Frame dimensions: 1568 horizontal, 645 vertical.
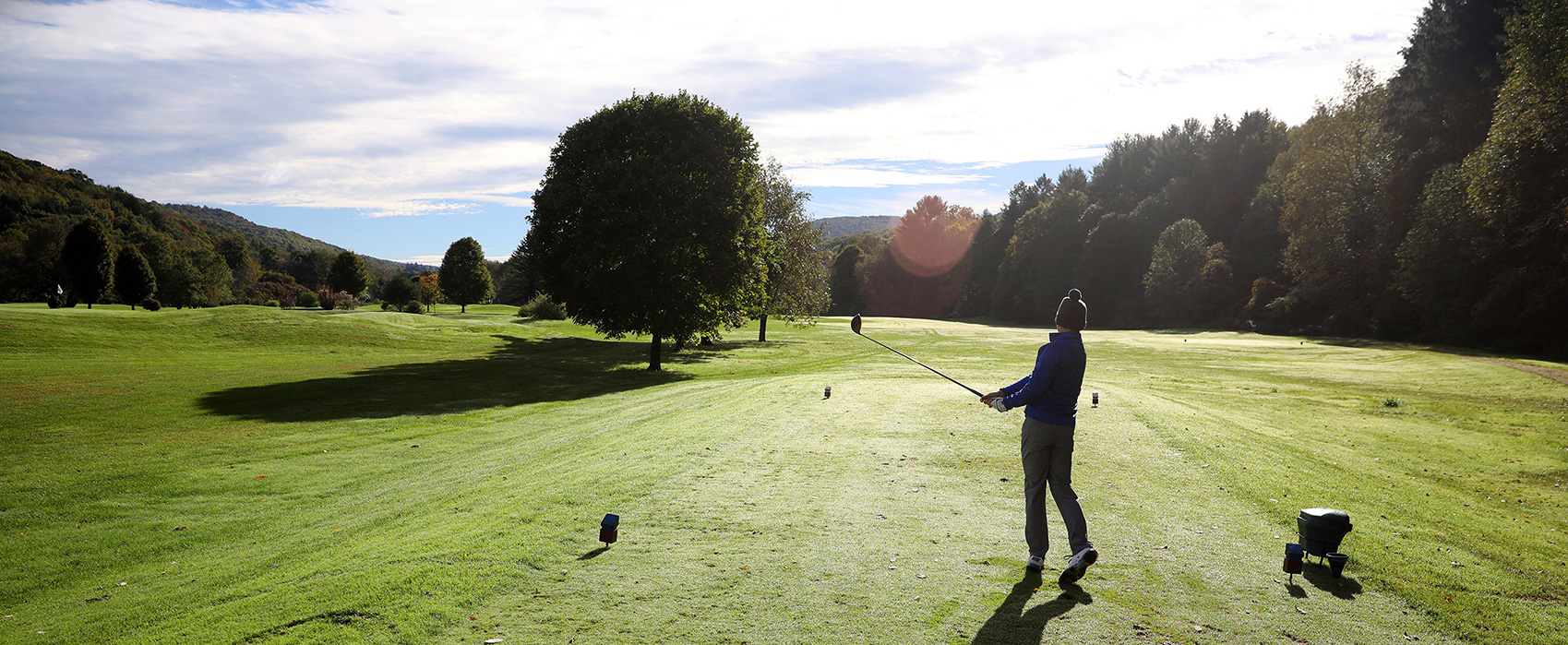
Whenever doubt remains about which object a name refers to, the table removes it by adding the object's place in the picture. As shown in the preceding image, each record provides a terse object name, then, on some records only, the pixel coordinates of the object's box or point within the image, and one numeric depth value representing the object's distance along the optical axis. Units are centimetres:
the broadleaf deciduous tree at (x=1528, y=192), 2800
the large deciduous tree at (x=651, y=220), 3033
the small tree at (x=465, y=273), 7181
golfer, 689
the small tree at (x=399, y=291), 8531
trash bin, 718
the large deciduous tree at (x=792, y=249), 5003
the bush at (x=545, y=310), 6856
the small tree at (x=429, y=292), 8262
